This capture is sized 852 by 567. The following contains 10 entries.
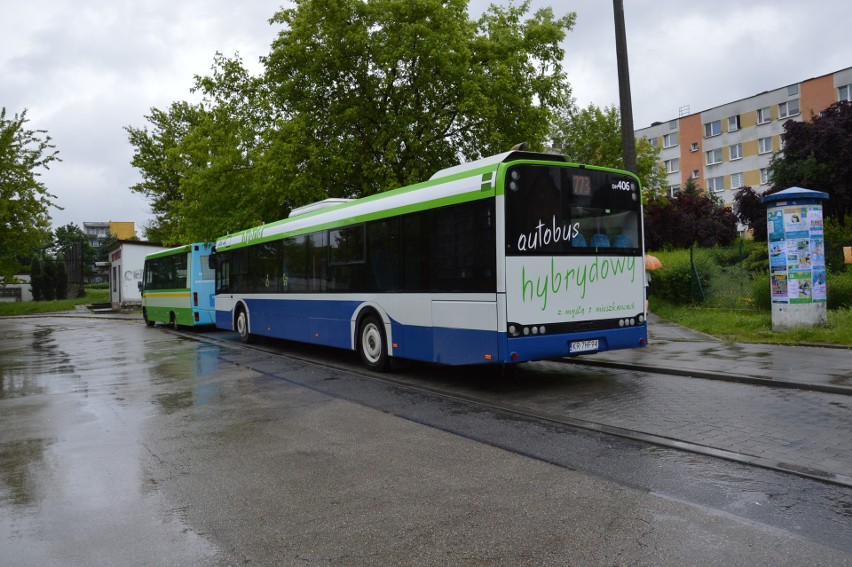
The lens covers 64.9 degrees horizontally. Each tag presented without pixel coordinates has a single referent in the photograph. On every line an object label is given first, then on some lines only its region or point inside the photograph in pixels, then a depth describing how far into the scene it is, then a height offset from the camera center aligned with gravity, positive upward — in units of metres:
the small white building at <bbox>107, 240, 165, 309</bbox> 40.50 +1.46
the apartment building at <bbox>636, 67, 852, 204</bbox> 51.47 +11.80
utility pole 11.95 +3.27
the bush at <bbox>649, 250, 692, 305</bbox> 18.97 -0.34
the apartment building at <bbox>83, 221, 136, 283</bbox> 121.23 +11.77
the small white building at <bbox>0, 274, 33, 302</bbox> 55.19 +0.31
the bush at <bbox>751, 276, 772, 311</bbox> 15.56 -0.67
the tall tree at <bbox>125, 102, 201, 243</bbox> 44.25 +9.23
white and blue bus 8.34 +0.16
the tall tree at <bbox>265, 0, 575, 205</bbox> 19.31 +5.61
